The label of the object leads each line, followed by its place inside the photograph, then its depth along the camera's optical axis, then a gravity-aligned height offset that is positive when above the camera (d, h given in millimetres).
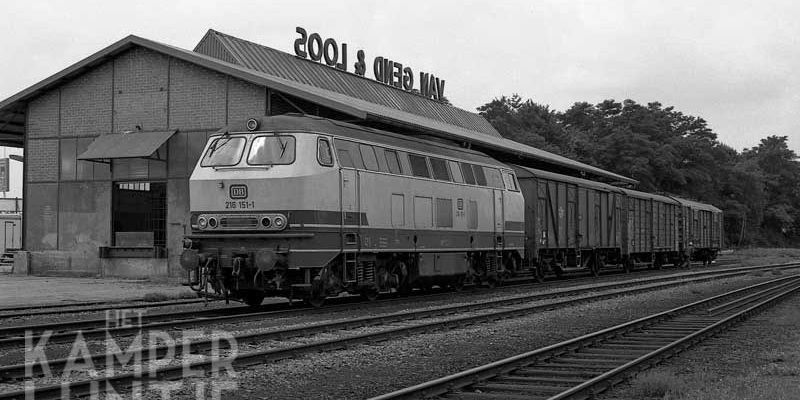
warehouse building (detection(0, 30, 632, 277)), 28578 +3390
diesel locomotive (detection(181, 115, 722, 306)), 15594 +508
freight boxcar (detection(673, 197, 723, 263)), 44700 +378
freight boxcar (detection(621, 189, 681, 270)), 36062 +352
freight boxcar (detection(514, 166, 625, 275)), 27125 +555
